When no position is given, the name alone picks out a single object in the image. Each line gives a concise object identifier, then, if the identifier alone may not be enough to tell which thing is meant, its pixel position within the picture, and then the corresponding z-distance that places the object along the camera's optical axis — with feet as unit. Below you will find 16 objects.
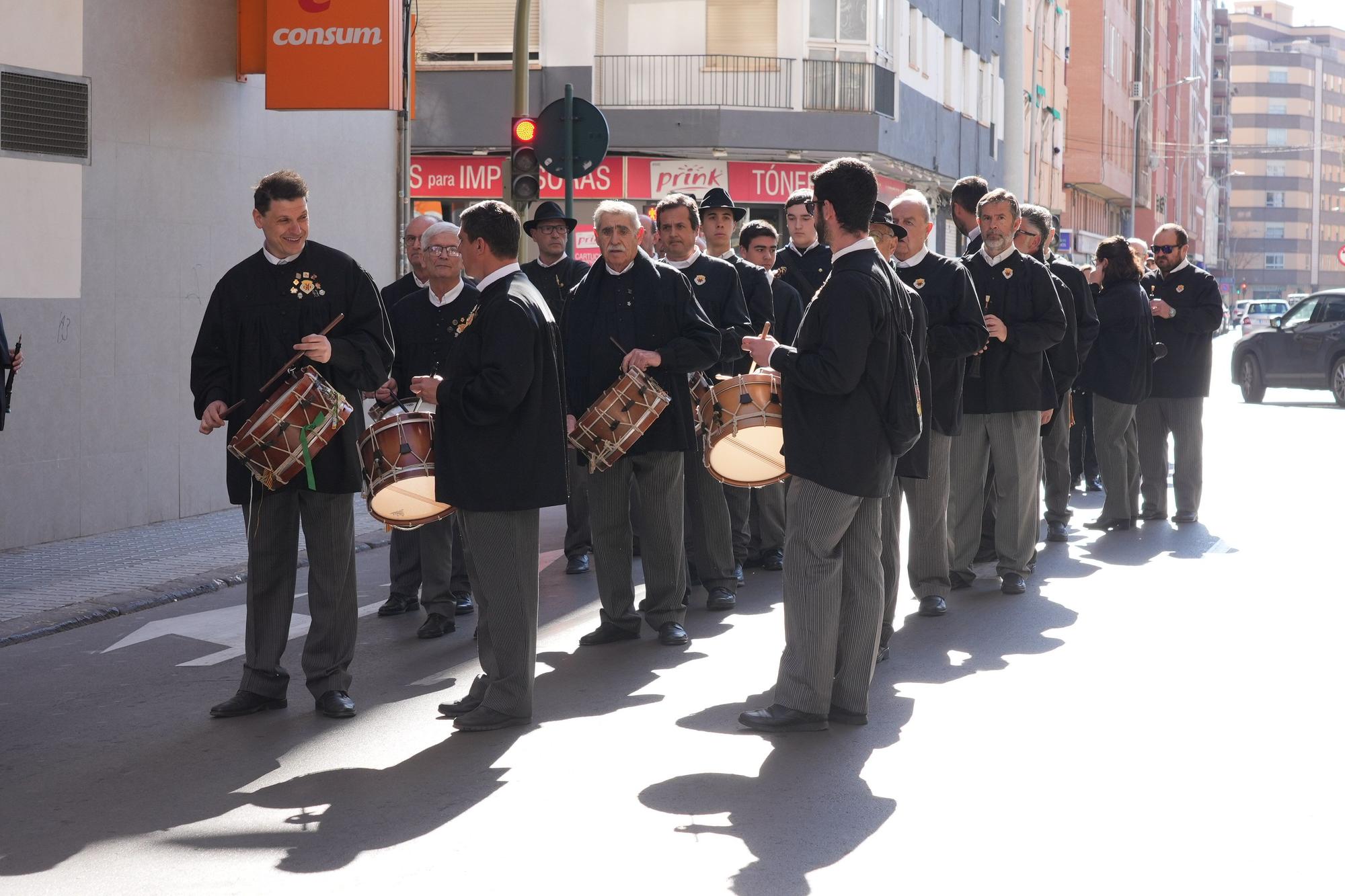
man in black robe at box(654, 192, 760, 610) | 31.68
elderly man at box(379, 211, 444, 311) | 31.96
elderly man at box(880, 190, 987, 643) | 30.14
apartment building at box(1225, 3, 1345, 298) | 619.26
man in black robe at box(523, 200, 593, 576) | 35.99
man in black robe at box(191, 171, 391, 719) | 23.43
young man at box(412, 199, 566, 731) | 22.45
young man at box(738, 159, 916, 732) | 21.95
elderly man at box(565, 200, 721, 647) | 28.45
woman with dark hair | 43.88
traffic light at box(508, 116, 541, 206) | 50.72
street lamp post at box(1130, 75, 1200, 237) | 245.45
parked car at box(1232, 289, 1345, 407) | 99.81
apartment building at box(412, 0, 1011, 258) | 106.63
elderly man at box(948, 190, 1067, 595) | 33.86
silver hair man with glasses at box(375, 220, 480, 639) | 29.60
